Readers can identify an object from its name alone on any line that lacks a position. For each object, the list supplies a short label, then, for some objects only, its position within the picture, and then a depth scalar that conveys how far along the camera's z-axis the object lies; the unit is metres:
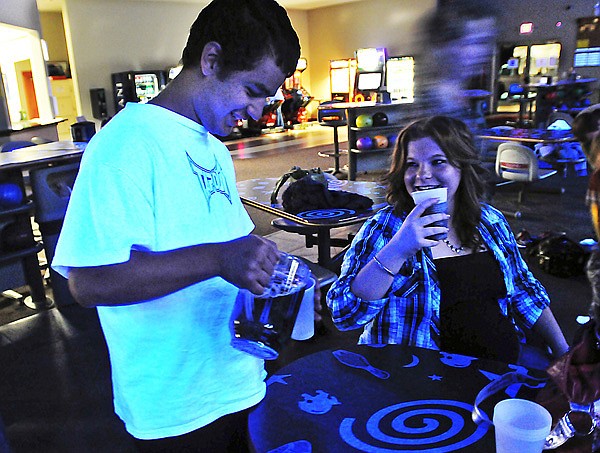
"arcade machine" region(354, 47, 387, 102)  12.04
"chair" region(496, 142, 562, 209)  5.40
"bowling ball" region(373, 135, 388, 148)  7.37
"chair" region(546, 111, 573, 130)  7.15
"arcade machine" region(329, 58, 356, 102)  14.19
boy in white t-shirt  0.90
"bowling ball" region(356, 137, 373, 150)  7.42
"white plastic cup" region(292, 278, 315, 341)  1.03
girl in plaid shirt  1.60
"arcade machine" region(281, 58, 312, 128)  14.03
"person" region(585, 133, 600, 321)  0.69
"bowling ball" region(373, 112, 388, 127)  7.46
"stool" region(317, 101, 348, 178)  7.86
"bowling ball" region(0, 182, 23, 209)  3.59
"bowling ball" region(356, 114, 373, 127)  7.41
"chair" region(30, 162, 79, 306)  3.72
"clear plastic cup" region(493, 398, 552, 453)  0.85
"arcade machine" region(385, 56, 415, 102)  11.66
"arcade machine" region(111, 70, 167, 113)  11.66
